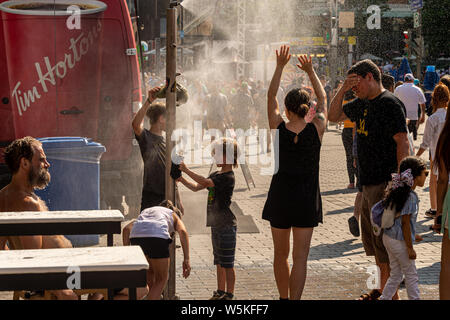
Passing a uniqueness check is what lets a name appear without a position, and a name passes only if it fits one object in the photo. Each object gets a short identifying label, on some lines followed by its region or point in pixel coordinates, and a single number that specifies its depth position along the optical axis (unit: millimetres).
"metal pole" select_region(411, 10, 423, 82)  38679
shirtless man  7688
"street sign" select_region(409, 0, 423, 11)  38047
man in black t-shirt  8910
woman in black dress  8455
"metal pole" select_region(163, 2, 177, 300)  8437
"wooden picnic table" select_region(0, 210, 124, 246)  7417
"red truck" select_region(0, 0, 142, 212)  13336
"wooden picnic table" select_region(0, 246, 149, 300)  5576
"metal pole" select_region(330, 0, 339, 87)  42328
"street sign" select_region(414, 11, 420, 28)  38453
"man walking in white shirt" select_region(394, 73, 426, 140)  22811
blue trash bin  12126
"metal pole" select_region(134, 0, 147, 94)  14235
